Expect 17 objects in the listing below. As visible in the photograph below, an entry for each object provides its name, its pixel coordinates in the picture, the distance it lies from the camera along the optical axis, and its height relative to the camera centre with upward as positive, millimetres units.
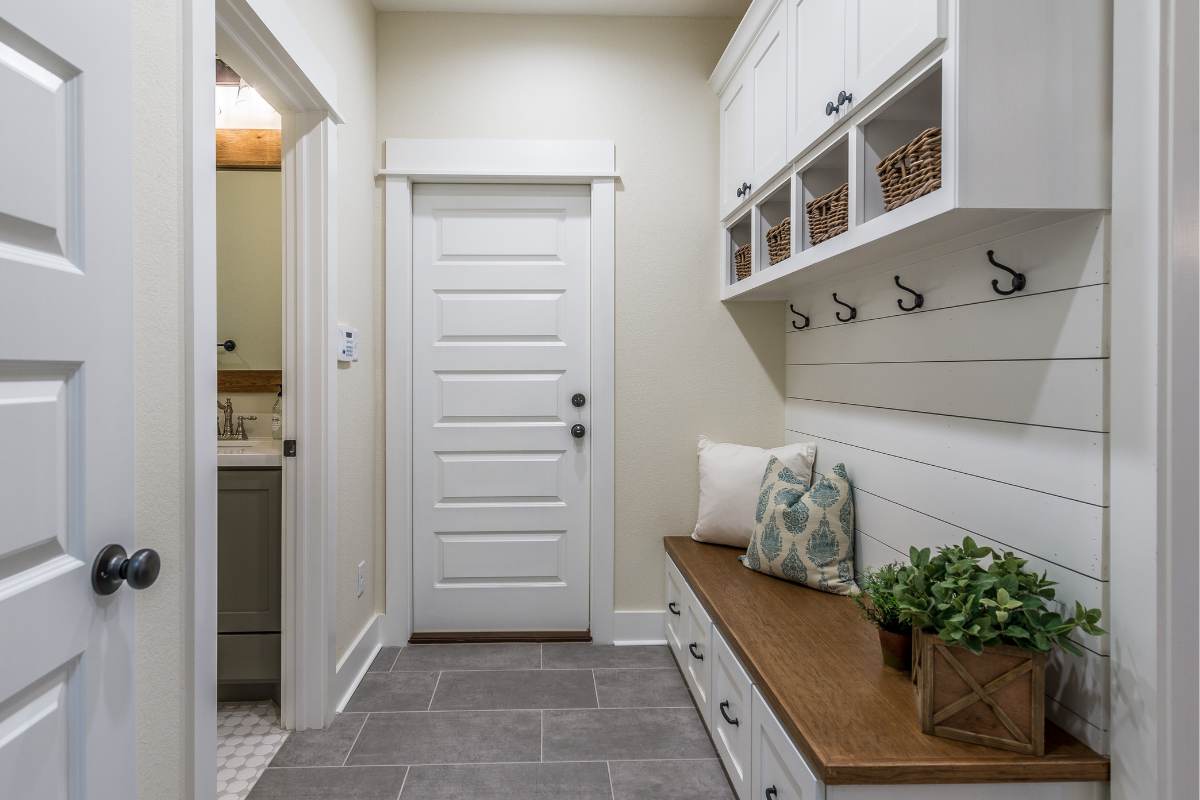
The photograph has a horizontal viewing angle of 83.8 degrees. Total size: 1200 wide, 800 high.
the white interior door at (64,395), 782 +4
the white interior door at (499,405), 2869 -31
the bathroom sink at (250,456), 2146 -189
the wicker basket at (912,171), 1292 +469
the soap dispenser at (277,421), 2721 -94
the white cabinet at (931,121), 1224 +589
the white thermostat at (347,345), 2291 +187
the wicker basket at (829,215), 1710 +489
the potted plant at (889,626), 1498 -529
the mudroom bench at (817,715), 1197 -649
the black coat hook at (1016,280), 1411 +249
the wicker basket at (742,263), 2592 +536
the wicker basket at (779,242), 2133 +515
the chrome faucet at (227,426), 2760 -115
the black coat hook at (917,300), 1780 +260
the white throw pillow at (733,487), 2548 -351
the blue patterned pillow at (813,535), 2105 -440
